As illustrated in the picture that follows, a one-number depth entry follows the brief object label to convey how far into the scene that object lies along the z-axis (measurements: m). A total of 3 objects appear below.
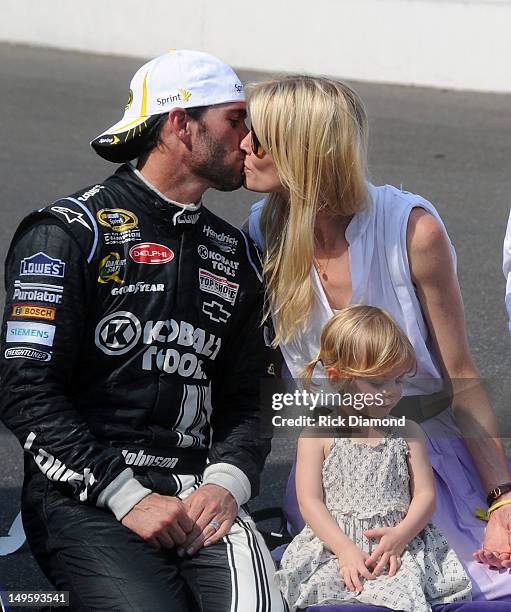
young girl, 5.81
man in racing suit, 5.94
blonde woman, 6.45
